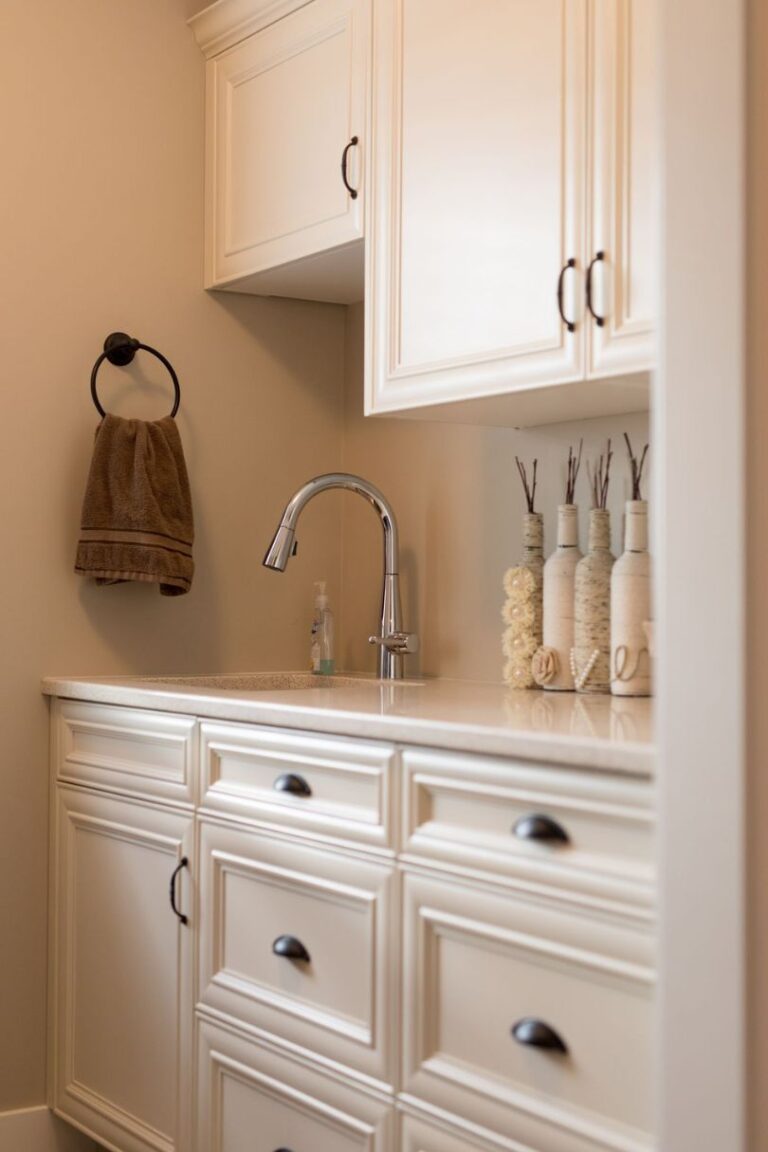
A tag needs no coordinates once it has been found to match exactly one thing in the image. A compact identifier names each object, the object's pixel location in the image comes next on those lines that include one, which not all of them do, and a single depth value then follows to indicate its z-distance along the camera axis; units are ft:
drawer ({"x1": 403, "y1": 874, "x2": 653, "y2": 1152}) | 4.77
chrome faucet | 8.80
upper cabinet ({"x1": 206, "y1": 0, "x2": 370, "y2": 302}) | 8.09
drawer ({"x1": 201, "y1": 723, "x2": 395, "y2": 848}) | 6.04
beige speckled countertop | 4.98
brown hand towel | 8.64
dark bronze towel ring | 8.94
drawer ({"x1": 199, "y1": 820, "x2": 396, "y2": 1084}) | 5.97
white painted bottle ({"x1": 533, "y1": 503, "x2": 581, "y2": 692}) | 7.48
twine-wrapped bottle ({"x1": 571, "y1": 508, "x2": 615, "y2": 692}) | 7.25
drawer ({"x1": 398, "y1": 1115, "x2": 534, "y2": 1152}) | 5.42
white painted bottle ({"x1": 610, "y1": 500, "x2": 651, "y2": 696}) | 6.98
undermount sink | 9.01
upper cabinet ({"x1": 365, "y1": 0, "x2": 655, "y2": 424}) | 6.18
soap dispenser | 9.43
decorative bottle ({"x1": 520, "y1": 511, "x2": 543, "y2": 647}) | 7.80
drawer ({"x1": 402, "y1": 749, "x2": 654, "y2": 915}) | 4.79
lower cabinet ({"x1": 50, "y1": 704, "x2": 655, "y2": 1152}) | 4.92
